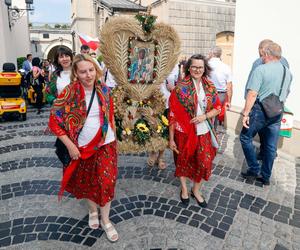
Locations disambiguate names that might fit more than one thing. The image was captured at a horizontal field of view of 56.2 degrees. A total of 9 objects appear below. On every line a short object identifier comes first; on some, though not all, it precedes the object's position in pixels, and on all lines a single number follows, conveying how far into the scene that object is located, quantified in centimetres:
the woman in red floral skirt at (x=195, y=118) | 328
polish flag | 833
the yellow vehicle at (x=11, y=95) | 773
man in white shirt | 528
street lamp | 1479
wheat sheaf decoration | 374
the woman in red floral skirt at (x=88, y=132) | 262
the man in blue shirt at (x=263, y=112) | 383
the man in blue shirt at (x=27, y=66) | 1091
